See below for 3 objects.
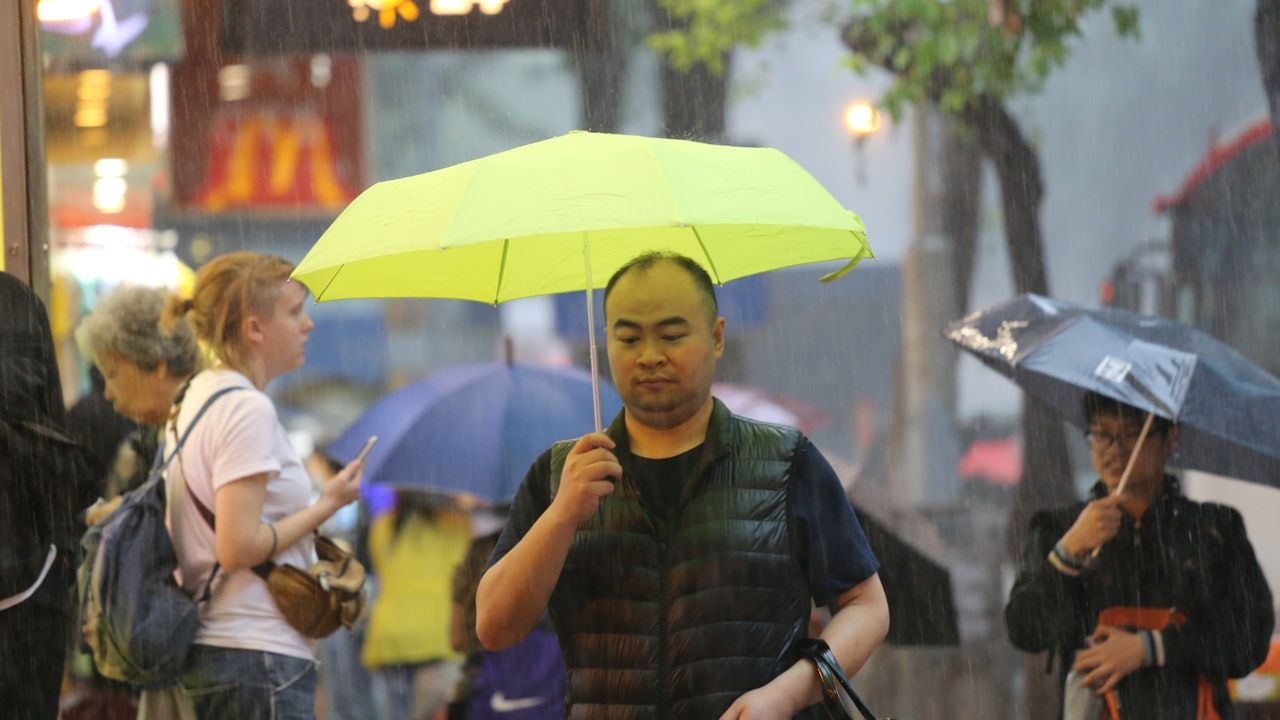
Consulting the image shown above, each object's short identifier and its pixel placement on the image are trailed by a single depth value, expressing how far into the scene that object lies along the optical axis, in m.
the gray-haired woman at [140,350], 10.70
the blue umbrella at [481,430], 12.95
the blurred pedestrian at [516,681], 12.48
